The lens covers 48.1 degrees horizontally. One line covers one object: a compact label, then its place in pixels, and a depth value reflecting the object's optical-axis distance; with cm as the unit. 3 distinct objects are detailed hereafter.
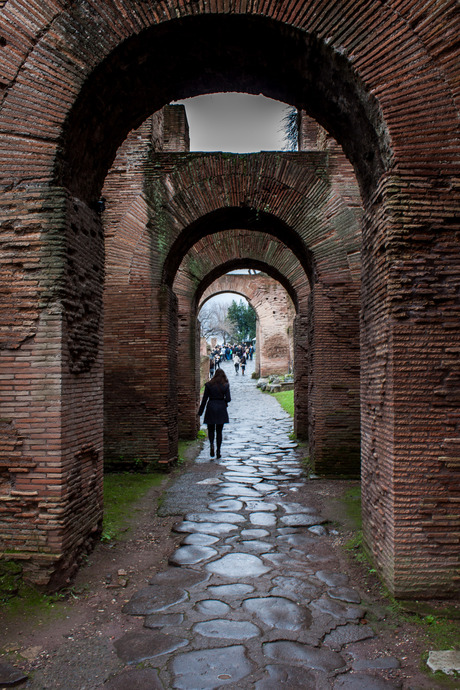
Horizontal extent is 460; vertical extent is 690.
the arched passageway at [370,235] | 373
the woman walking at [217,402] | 966
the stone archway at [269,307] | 2620
